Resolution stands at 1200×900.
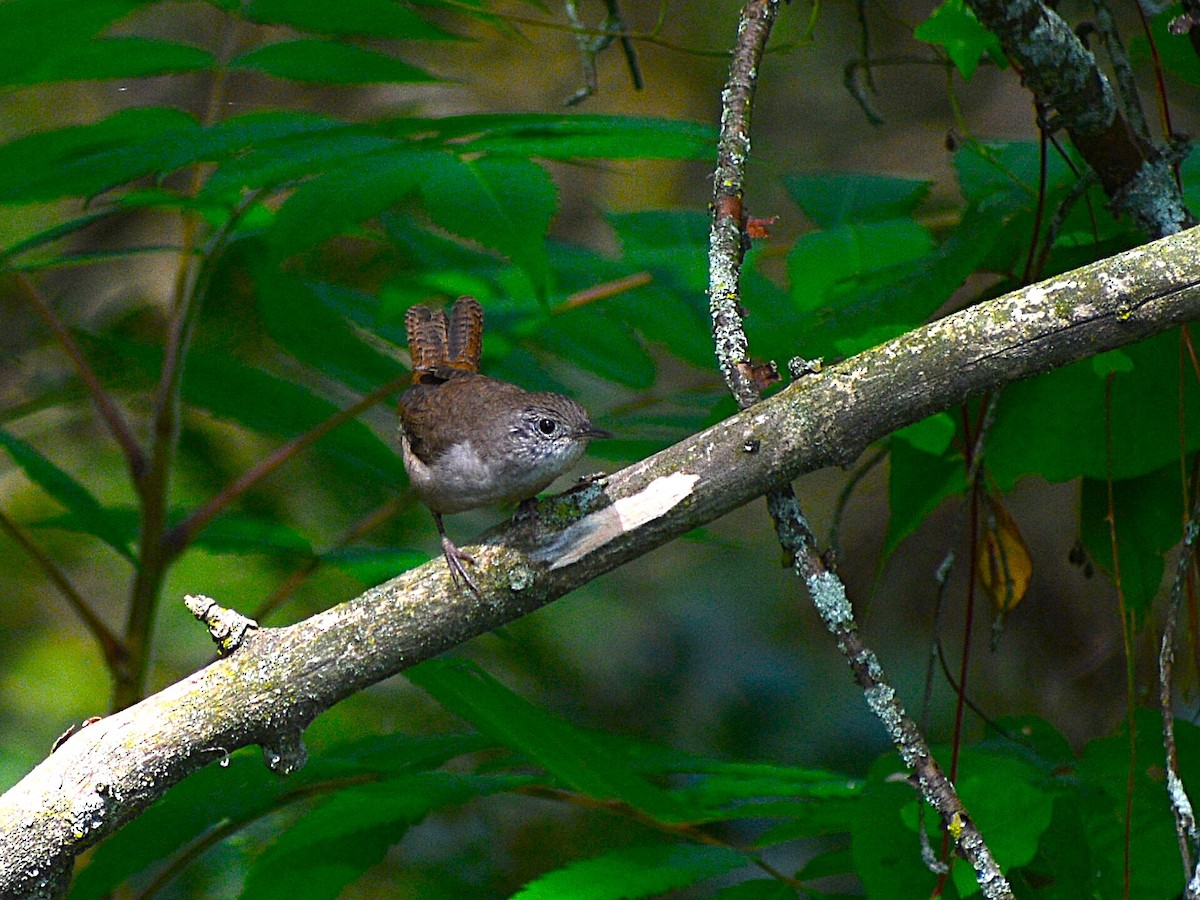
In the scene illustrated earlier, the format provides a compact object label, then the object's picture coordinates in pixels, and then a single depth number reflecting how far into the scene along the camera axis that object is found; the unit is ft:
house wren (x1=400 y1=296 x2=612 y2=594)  16.40
